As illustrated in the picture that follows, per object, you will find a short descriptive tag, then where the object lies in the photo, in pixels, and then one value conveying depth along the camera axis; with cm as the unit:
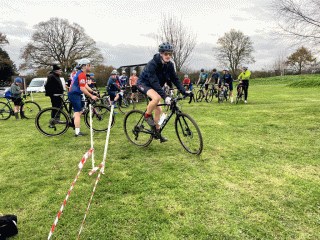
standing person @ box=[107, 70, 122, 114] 1049
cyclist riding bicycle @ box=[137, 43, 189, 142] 425
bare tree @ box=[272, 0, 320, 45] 869
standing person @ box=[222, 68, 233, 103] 1300
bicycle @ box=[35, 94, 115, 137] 616
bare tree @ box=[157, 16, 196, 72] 2859
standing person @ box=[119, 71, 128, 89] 1320
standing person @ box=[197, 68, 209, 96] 1380
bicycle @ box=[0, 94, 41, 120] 973
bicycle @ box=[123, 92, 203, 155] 428
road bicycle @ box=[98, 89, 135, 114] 1081
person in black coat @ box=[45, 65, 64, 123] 725
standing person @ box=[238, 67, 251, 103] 1186
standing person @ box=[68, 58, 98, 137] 547
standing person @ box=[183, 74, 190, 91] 1471
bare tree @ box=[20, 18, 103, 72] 3706
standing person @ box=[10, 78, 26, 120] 903
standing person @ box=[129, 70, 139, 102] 1324
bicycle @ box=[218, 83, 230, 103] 1316
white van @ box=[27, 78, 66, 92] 2736
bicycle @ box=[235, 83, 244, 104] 1212
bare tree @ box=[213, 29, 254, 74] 4472
